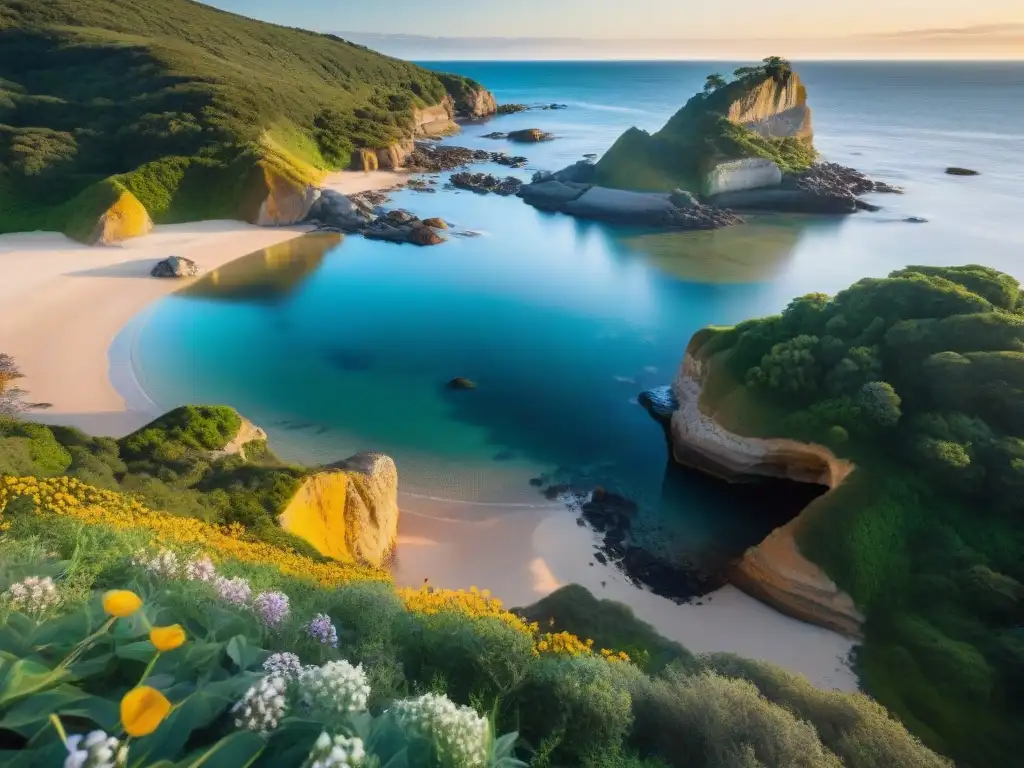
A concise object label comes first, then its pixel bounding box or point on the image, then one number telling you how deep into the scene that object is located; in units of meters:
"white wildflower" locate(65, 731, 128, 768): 3.01
